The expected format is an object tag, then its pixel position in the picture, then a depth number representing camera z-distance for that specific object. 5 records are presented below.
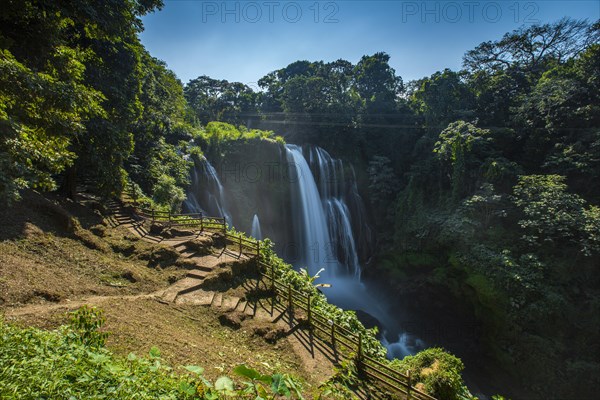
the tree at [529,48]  25.90
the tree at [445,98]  26.55
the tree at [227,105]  43.28
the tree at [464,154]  20.03
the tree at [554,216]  13.81
